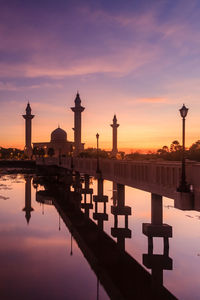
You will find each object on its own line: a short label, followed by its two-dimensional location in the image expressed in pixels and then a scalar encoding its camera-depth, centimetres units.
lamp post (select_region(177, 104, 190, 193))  1739
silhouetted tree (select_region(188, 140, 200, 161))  7093
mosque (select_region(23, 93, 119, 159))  18999
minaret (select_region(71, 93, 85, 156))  18988
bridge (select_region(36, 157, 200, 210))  1722
